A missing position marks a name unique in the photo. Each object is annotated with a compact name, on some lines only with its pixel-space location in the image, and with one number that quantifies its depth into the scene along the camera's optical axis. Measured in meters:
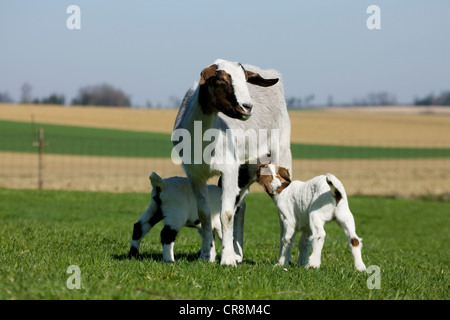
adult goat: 6.89
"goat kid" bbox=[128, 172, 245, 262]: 7.99
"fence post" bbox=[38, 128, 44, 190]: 26.09
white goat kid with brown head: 7.28
